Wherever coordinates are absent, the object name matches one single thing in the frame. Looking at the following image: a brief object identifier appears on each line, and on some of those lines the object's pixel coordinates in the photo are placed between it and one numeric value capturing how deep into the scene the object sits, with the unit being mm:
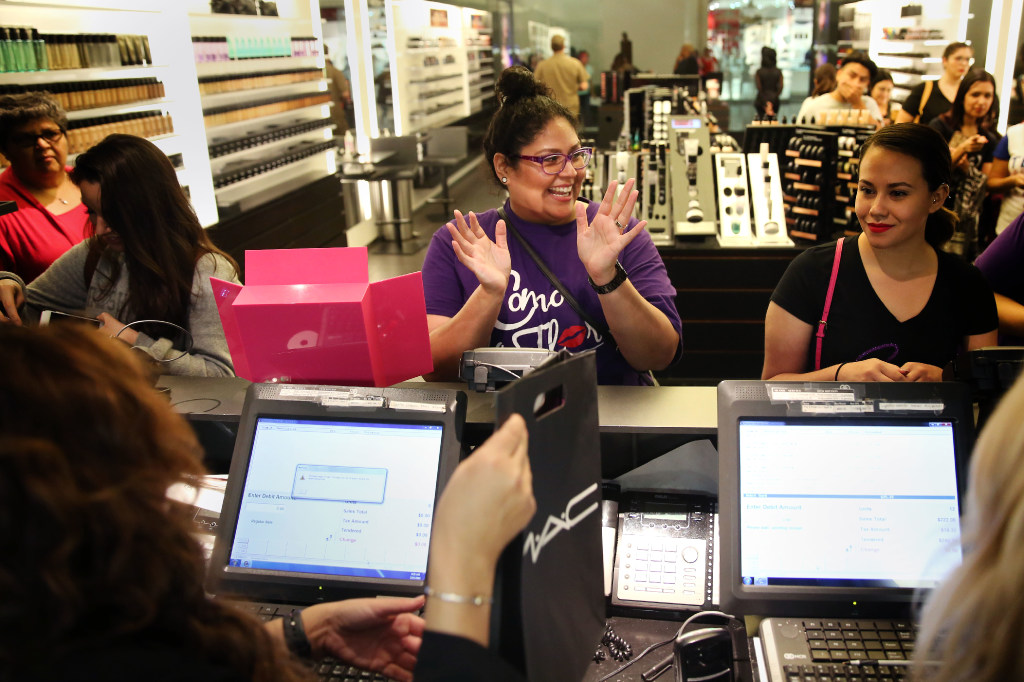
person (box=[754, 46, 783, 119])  10602
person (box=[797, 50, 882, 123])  5871
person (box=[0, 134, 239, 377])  2221
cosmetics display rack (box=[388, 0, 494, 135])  9492
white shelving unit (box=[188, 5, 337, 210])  6344
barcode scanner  1245
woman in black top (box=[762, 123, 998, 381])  1982
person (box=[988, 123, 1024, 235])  4434
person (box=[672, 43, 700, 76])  11570
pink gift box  1448
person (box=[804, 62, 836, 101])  7434
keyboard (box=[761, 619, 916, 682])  1139
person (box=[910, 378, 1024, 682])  750
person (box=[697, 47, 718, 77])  12070
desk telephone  1358
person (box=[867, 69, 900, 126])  7086
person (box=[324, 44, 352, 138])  8531
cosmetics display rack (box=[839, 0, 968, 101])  9000
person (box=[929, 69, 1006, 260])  4699
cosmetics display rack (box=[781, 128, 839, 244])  4371
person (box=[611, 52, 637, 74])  12309
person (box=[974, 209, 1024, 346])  2381
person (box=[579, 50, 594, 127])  12407
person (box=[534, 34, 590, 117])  11281
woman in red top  3189
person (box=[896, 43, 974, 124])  5902
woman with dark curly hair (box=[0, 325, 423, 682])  707
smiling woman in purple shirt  1958
